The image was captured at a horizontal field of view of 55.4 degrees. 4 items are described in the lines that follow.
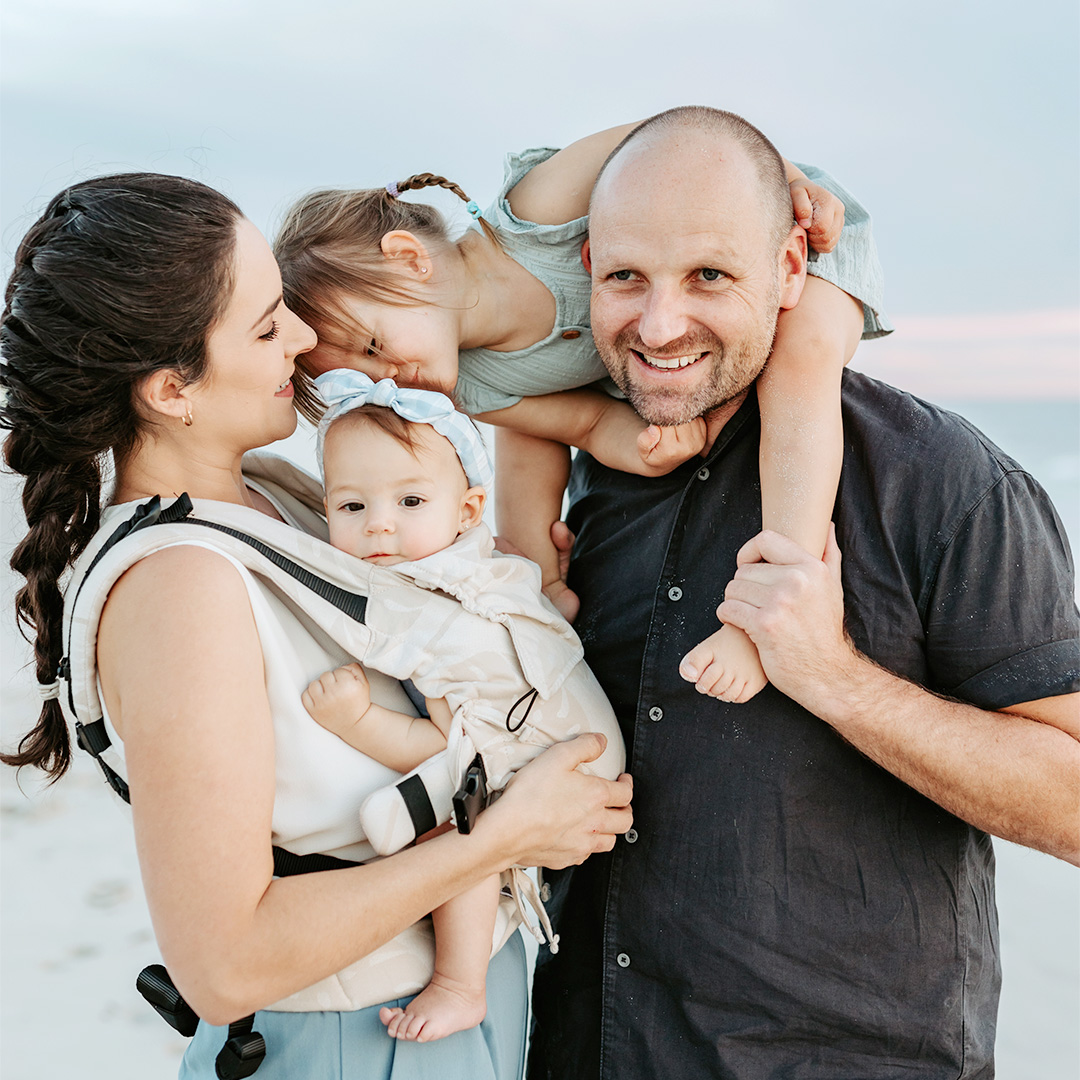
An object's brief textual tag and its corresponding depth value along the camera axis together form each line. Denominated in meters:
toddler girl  1.87
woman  1.45
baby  1.69
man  1.74
